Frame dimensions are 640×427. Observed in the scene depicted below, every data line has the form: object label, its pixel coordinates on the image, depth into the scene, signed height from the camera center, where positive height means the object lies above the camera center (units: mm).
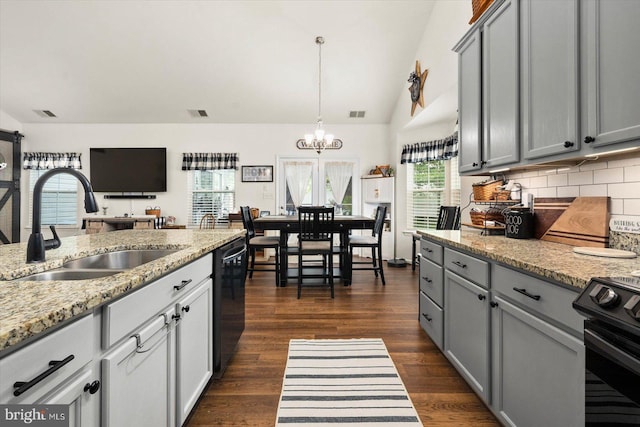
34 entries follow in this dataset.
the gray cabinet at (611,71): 1078 +555
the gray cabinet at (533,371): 970 -593
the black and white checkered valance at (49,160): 5777 +1016
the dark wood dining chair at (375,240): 4023 -374
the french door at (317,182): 5930 +614
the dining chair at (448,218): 4160 -73
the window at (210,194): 5984 +374
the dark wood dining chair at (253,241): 4025 -398
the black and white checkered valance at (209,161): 5820 +1010
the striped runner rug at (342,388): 1507 -1031
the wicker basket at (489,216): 2213 -20
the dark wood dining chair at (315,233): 3535 -251
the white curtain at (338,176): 5957 +740
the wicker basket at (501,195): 2240 +144
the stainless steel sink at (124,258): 1484 -243
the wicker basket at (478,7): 1985 +1423
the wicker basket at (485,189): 2340 +202
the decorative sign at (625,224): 1368 -48
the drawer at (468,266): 1479 -297
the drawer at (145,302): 828 -307
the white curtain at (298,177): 5926 +715
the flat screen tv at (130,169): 5824 +853
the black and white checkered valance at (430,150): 4410 +1018
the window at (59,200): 5863 +227
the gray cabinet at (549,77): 1330 +672
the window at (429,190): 4738 +396
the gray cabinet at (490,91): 1728 +803
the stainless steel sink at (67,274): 1115 -254
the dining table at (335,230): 3898 -228
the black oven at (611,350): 713 -356
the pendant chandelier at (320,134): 4062 +1097
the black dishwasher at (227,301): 1706 -562
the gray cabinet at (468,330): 1466 -649
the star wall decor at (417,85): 4250 +1882
